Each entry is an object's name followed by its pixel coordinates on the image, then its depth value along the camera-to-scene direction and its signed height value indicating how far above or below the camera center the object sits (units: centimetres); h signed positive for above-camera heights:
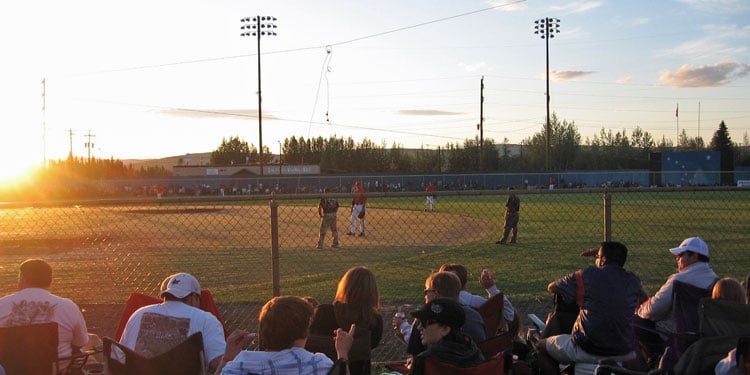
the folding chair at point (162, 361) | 375 -104
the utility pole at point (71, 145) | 10550 +552
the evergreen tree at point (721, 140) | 10272 +539
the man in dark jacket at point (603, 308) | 476 -96
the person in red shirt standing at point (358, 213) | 2253 -129
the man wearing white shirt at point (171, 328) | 425 -97
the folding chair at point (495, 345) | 432 -111
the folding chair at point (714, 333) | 391 -99
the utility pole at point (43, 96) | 6909 +871
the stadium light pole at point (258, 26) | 6034 +1386
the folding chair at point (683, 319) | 486 -111
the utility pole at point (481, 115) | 7394 +690
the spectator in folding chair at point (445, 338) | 368 -93
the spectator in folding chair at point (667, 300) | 541 -102
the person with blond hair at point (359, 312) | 456 -96
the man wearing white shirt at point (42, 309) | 470 -93
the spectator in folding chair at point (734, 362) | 352 -103
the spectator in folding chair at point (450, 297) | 449 -95
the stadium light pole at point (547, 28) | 6631 +1485
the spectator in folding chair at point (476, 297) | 563 -101
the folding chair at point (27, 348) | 436 -110
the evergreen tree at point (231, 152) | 13538 +535
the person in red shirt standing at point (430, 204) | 3488 -148
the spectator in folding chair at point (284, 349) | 343 -90
